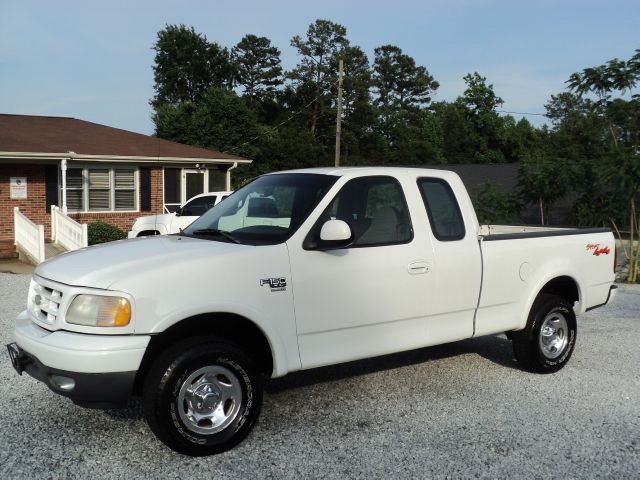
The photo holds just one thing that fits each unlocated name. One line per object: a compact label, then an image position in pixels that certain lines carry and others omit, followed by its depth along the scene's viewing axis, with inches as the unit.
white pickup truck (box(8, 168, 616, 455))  155.1
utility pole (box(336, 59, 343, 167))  1207.9
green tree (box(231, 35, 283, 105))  2509.8
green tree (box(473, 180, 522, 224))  694.5
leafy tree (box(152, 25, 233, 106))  2358.5
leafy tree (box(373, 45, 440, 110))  2957.4
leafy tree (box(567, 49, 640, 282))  585.9
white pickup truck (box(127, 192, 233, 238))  585.9
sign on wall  735.7
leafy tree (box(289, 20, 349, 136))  2490.2
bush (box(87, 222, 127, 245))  688.4
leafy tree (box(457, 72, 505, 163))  2623.0
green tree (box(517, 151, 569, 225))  690.2
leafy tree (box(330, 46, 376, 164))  2423.7
